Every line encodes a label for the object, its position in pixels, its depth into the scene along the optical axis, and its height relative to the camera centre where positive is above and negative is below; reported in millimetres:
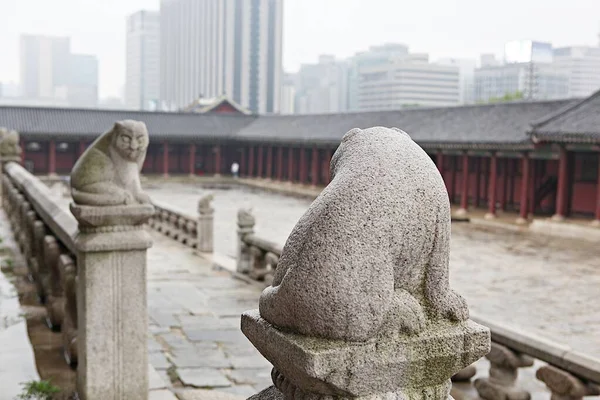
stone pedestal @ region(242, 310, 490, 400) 2018 -674
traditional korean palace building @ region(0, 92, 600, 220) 23797 -609
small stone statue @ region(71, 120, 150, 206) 4633 -306
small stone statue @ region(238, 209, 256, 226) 11461 -1443
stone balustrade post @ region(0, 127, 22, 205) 17203 -698
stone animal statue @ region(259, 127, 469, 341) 2039 -359
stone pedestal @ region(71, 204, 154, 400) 4477 -1113
